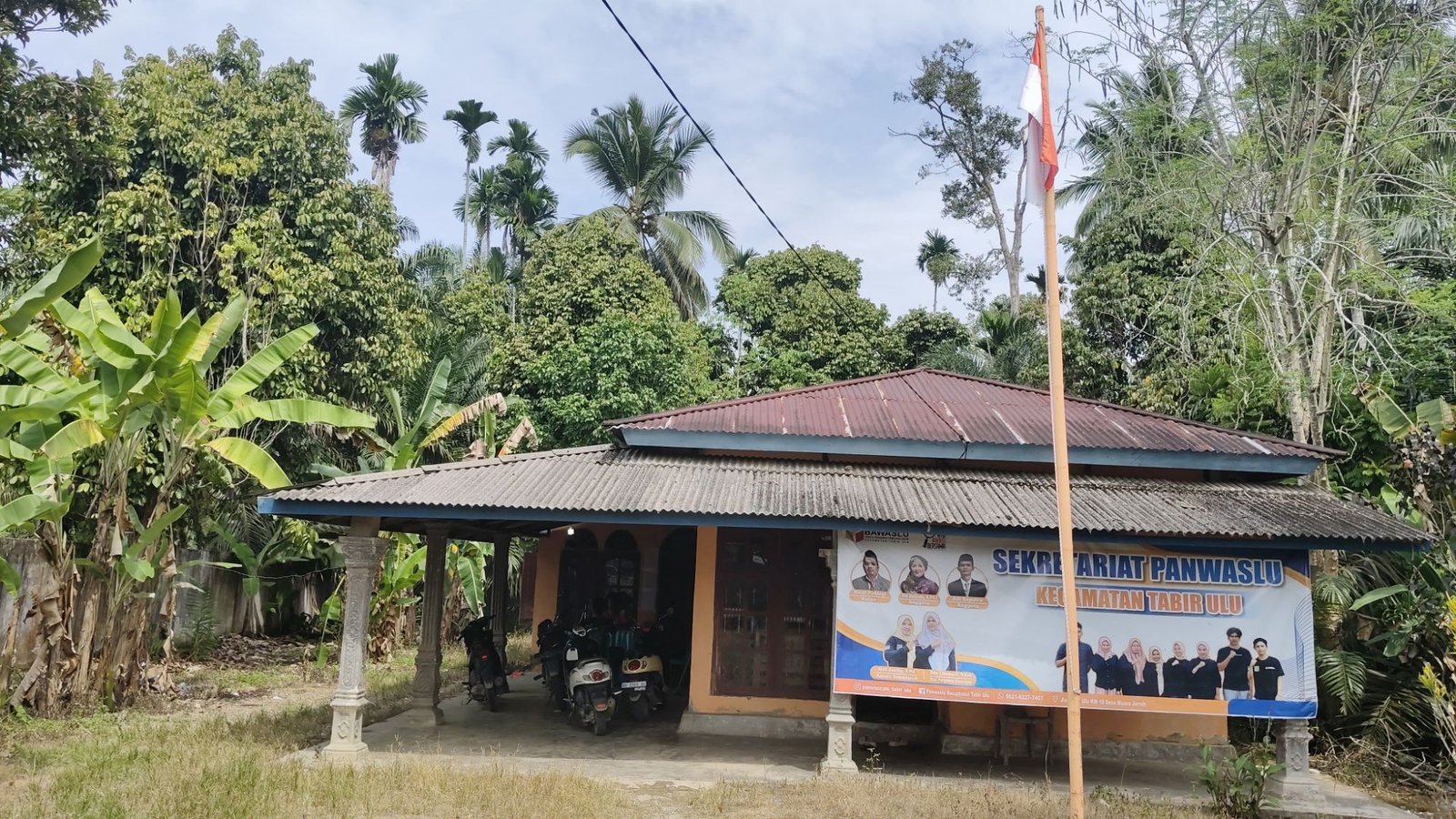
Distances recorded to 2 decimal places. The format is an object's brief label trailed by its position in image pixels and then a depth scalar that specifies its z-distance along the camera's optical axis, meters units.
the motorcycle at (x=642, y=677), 10.73
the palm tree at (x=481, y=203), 36.44
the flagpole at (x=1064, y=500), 5.79
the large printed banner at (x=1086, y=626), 8.13
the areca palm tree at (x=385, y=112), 35.22
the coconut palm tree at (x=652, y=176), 27.28
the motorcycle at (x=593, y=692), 10.11
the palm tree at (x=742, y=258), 35.19
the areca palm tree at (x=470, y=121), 38.12
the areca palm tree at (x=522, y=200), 35.47
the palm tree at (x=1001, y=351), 22.55
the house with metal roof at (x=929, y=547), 8.16
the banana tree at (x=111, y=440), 8.55
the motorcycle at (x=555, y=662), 10.96
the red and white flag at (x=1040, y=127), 6.11
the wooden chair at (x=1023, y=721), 9.67
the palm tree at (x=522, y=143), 37.38
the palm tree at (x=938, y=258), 33.09
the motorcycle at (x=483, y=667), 11.49
